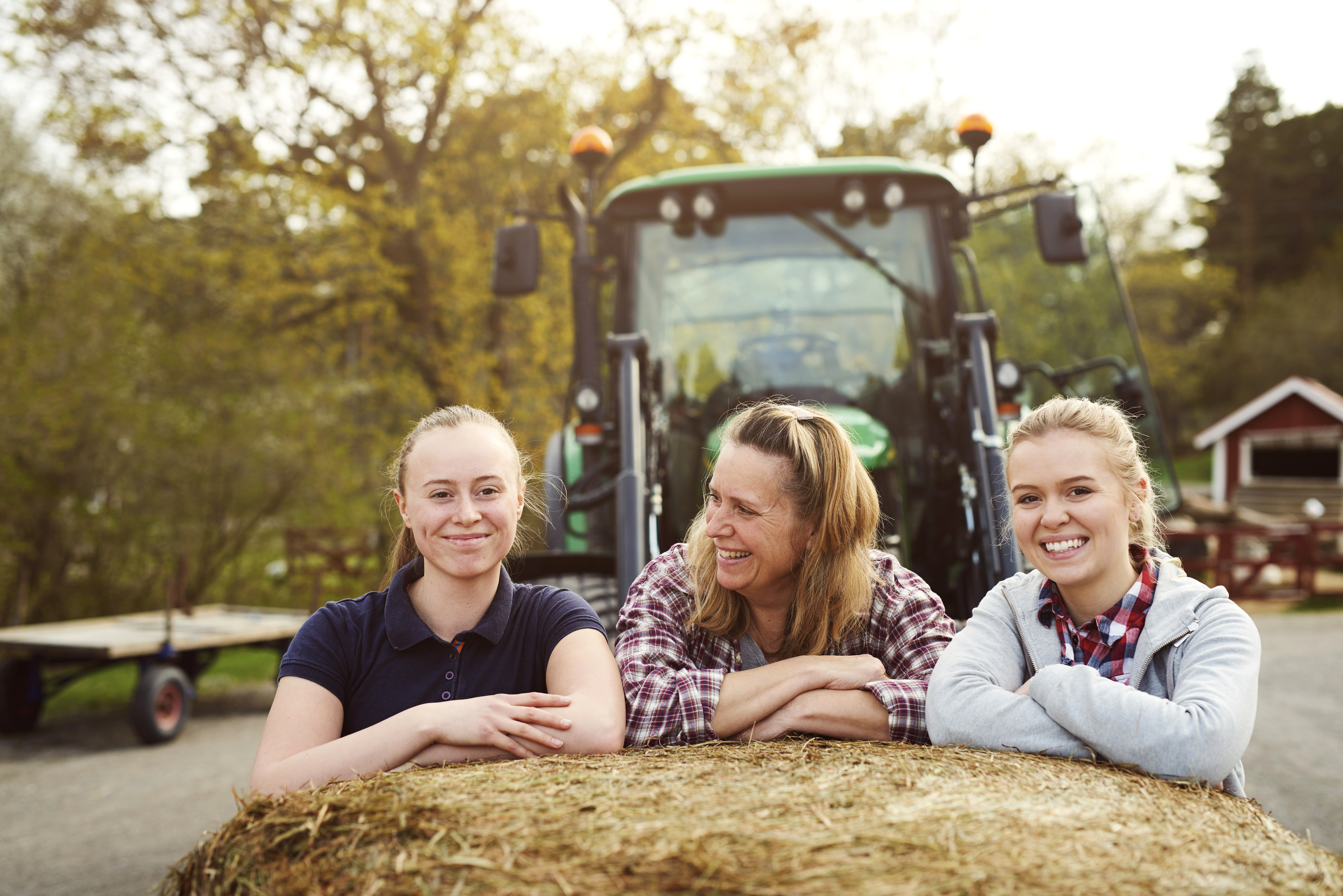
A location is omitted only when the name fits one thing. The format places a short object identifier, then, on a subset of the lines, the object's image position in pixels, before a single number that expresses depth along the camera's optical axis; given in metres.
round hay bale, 1.29
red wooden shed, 24.08
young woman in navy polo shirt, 2.02
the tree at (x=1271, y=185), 38.94
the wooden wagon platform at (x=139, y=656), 7.17
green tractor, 4.64
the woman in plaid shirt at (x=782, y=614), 2.18
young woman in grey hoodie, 1.81
